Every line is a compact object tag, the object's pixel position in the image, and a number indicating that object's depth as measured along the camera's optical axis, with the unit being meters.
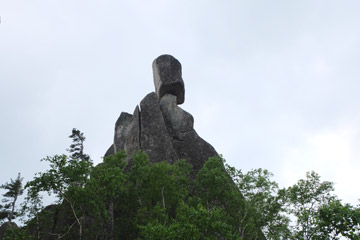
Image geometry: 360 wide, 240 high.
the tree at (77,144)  53.23
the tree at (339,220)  17.44
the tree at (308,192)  28.97
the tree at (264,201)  26.73
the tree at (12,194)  43.19
